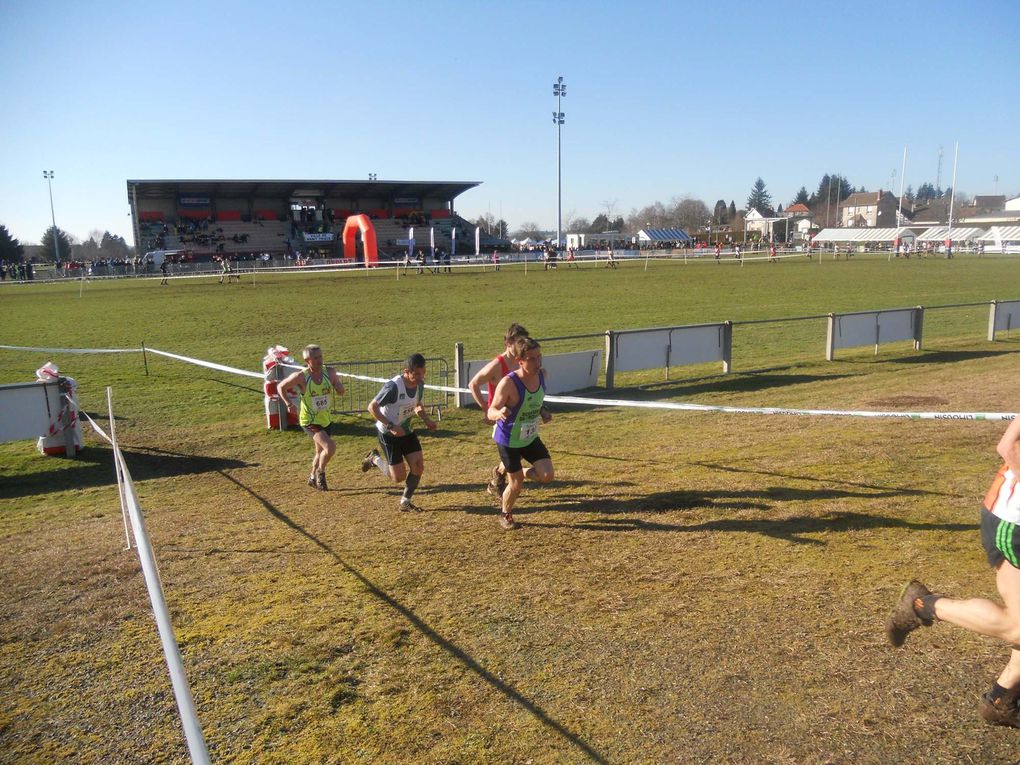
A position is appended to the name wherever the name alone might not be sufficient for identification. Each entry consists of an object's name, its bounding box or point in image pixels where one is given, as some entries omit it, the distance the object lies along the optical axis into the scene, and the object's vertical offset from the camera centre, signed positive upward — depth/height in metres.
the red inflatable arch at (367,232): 52.97 +1.66
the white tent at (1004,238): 70.76 +0.39
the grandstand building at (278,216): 70.56 +4.18
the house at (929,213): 148.38 +6.12
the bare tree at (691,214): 139.12 +6.34
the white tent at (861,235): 90.06 +1.21
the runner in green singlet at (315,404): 8.47 -1.67
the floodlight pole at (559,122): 68.19 +11.82
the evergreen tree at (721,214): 149.90 +7.46
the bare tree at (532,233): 152.30 +4.05
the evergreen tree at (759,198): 176.00 +11.44
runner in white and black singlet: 7.45 -1.70
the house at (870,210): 146.38 +6.79
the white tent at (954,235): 87.97 +1.00
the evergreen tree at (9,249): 77.75 +1.43
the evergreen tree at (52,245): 97.86 +2.27
